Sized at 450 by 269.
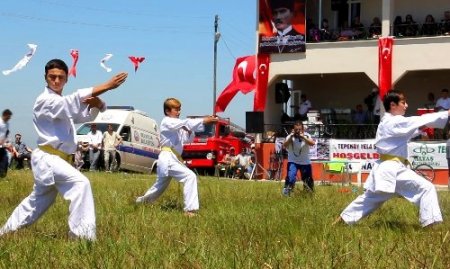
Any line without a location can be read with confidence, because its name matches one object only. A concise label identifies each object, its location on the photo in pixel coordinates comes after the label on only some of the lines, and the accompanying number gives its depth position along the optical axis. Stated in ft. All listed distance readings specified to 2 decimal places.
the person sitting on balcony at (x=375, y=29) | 89.18
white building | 85.15
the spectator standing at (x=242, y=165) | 89.15
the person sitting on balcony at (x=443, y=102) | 77.10
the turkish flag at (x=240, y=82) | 94.63
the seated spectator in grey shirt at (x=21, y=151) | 88.79
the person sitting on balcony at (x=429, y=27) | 86.79
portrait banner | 90.94
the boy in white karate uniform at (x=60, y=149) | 22.48
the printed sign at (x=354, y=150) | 82.74
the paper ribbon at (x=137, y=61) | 94.02
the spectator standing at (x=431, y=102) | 83.41
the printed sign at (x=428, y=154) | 78.64
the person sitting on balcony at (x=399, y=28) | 87.81
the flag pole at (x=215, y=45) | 160.04
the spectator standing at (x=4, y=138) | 56.13
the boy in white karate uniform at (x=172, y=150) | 35.06
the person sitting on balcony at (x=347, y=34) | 89.92
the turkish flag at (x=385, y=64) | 85.30
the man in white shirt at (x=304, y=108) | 91.30
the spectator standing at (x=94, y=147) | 85.92
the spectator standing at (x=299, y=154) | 47.85
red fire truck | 95.20
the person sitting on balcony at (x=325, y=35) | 91.56
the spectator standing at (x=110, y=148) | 85.38
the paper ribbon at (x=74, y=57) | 84.58
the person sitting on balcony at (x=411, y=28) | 86.99
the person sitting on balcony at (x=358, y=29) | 90.07
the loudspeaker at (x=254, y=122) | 90.53
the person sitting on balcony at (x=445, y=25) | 85.69
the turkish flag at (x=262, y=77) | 92.58
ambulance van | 90.38
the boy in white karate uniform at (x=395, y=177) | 27.48
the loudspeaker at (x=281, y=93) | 95.91
